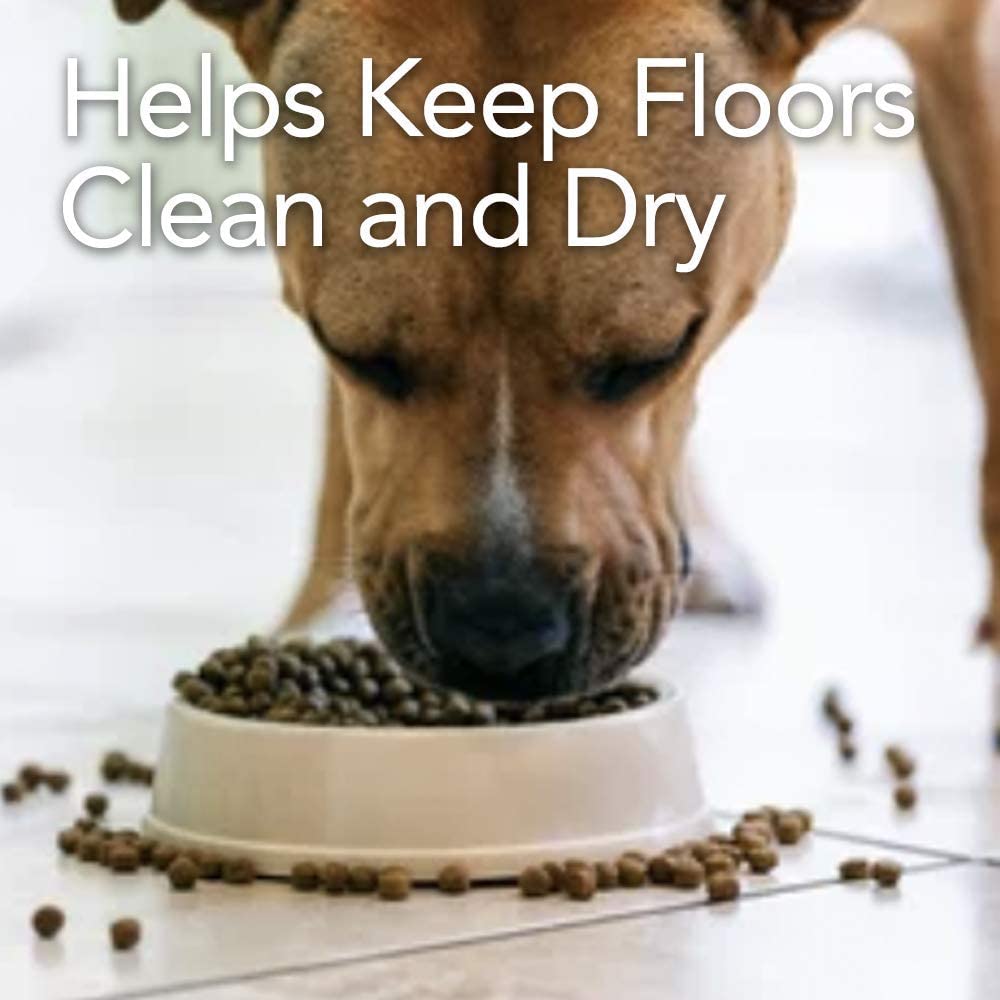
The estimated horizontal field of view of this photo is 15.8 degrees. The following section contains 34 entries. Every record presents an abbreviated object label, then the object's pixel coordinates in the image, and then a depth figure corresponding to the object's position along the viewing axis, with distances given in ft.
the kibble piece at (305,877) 3.95
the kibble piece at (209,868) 4.00
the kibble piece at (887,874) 3.99
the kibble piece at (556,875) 3.93
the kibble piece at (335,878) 3.93
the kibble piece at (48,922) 3.72
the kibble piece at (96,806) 4.39
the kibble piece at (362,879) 3.92
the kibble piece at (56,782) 4.57
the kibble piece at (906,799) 4.46
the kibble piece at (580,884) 3.90
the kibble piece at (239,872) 3.98
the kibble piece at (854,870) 4.02
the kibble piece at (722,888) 3.90
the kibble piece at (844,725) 5.00
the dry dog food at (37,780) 4.56
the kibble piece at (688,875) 3.96
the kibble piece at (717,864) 3.96
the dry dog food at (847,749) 4.86
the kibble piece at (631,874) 3.96
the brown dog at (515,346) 4.01
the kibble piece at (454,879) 3.92
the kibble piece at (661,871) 3.98
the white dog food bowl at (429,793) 3.96
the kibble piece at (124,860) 4.07
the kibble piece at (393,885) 3.90
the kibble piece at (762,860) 4.05
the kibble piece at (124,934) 3.66
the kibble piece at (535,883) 3.91
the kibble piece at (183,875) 3.96
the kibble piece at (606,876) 3.95
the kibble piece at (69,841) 4.18
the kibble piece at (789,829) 4.22
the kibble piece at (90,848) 4.14
